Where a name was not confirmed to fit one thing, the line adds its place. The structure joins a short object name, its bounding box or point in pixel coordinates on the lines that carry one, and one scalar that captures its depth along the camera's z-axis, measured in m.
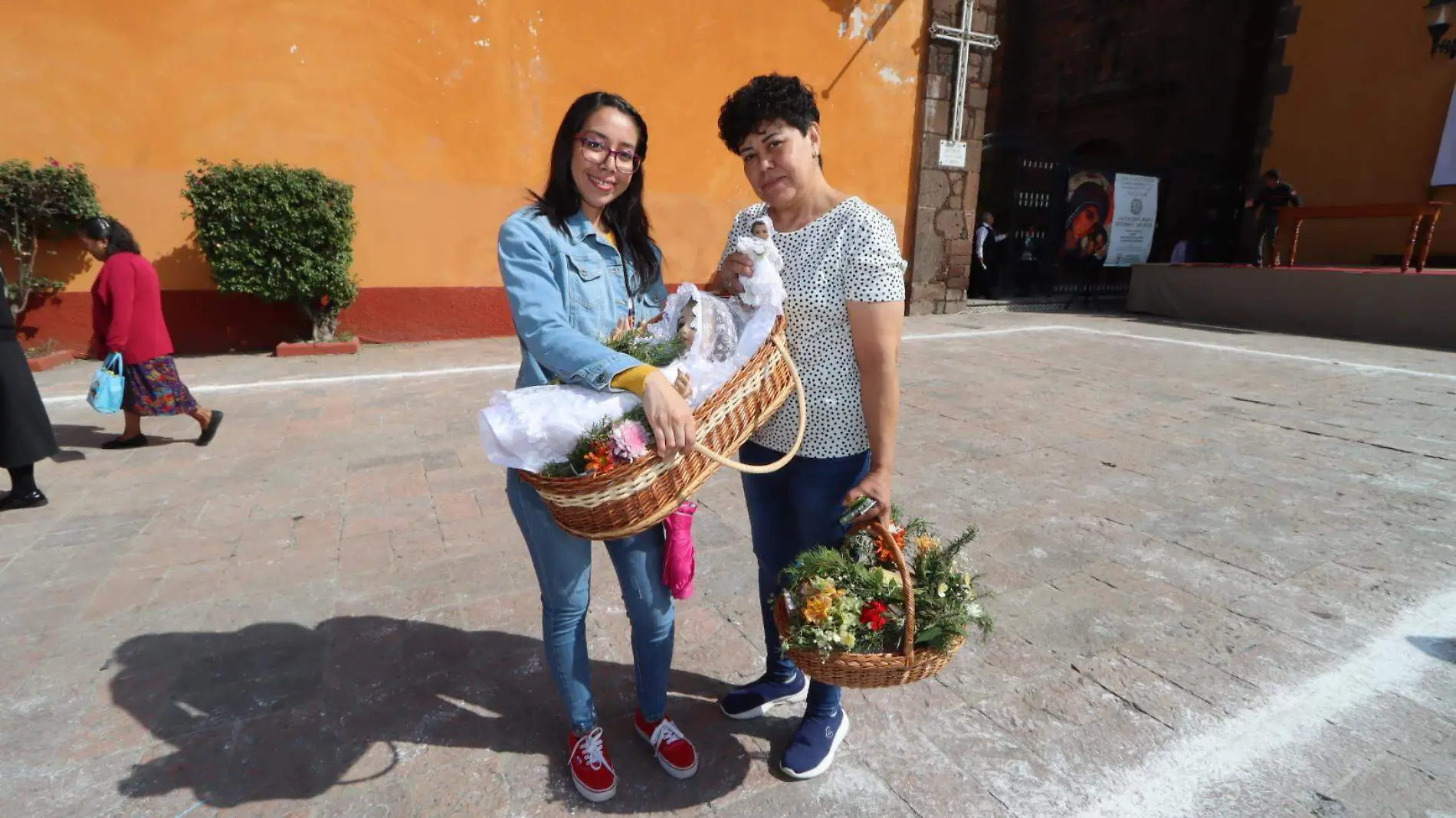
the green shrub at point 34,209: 6.40
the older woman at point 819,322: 1.71
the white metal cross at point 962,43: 10.84
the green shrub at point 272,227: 7.00
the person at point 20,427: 3.73
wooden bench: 9.45
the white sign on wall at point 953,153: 11.30
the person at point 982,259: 12.94
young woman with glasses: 1.56
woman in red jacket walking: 4.56
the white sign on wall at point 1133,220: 14.56
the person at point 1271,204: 12.39
